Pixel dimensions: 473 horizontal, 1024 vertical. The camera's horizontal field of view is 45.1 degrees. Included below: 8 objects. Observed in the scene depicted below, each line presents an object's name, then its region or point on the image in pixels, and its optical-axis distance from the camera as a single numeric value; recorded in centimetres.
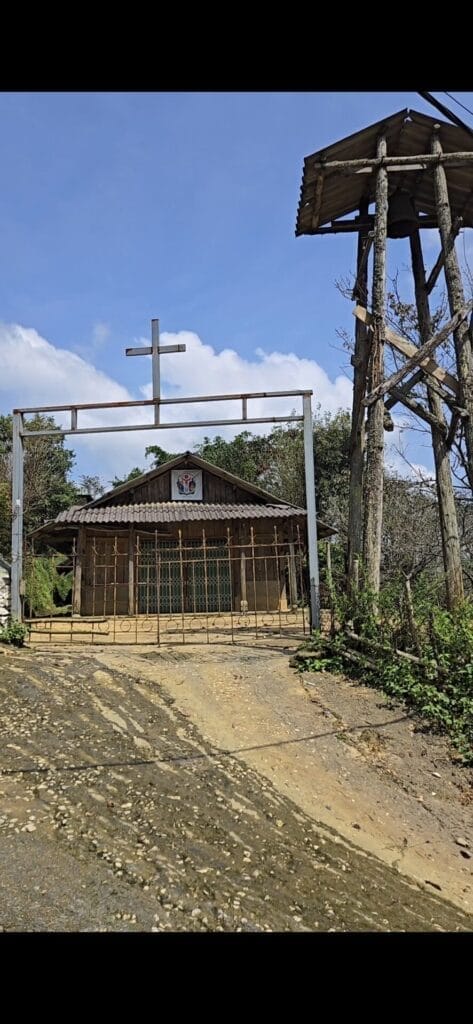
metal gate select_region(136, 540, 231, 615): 1905
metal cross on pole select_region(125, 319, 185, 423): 1173
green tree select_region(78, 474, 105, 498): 4064
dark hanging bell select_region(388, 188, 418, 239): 1161
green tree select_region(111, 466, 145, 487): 3622
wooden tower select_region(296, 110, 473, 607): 962
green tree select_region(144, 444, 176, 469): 3388
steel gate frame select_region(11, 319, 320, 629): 1153
